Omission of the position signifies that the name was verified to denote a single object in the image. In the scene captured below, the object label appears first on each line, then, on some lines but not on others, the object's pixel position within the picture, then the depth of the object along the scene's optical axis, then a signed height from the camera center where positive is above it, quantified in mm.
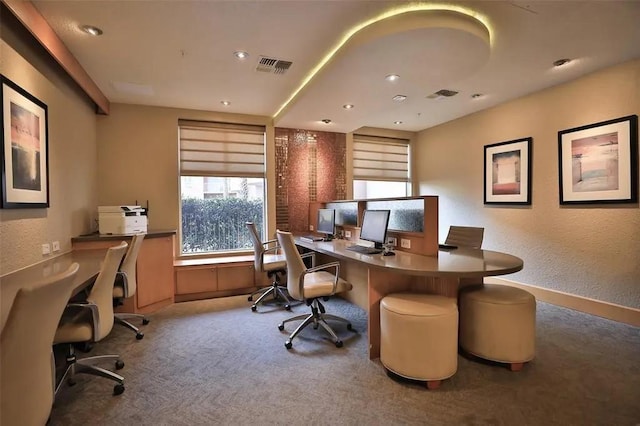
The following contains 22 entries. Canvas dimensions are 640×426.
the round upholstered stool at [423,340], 2072 -902
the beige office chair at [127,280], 2908 -652
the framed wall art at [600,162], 3197 +525
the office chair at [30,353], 1085 -537
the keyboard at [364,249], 2858 -380
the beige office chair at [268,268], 3828 -733
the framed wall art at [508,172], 4211 +545
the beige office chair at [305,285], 2764 -691
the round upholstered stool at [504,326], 2289 -896
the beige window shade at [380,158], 5906 +1049
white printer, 3529 -80
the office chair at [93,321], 2014 -741
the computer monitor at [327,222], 4094 -153
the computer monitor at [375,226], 2887 -159
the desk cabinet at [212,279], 4145 -947
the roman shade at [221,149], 4750 +1018
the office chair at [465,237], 3445 -317
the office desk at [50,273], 1591 -428
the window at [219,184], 4762 +450
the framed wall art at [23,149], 2180 +517
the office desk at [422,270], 2086 -418
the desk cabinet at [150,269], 3396 -701
